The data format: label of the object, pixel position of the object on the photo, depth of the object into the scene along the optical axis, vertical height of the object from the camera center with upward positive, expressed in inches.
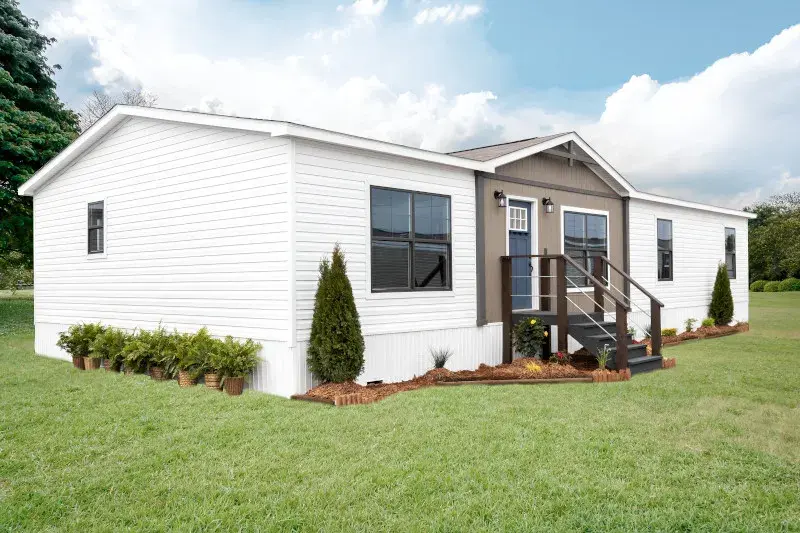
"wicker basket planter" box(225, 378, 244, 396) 323.0 -56.8
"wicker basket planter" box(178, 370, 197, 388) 346.9 -57.6
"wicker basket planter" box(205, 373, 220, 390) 333.7 -56.0
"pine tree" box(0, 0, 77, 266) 692.1 +180.2
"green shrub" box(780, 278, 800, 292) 1619.1 -39.0
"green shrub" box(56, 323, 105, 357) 433.1 -43.6
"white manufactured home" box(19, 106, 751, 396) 323.9 +24.2
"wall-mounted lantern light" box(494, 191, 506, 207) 421.1 +49.1
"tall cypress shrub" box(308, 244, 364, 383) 309.0 -26.6
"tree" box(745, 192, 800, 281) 1722.4 +68.2
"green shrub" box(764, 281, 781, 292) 1642.5 -42.0
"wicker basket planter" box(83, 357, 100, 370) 423.5 -58.7
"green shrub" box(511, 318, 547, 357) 414.0 -41.9
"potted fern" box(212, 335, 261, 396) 322.0 -44.8
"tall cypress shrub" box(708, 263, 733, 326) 663.1 -31.9
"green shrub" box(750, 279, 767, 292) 1728.6 -43.5
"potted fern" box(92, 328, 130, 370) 406.9 -45.8
